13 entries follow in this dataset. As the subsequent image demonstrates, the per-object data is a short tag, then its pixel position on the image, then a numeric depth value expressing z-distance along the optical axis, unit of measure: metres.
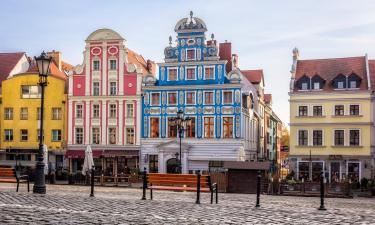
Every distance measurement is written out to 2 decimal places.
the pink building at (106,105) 48.25
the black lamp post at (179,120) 32.83
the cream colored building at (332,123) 45.19
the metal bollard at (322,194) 14.89
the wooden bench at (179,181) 16.50
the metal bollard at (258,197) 15.06
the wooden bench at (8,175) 19.27
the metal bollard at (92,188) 17.16
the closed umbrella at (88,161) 39.26
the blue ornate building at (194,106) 45.69
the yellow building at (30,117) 50.00
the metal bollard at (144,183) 16.70
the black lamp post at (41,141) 17.75
